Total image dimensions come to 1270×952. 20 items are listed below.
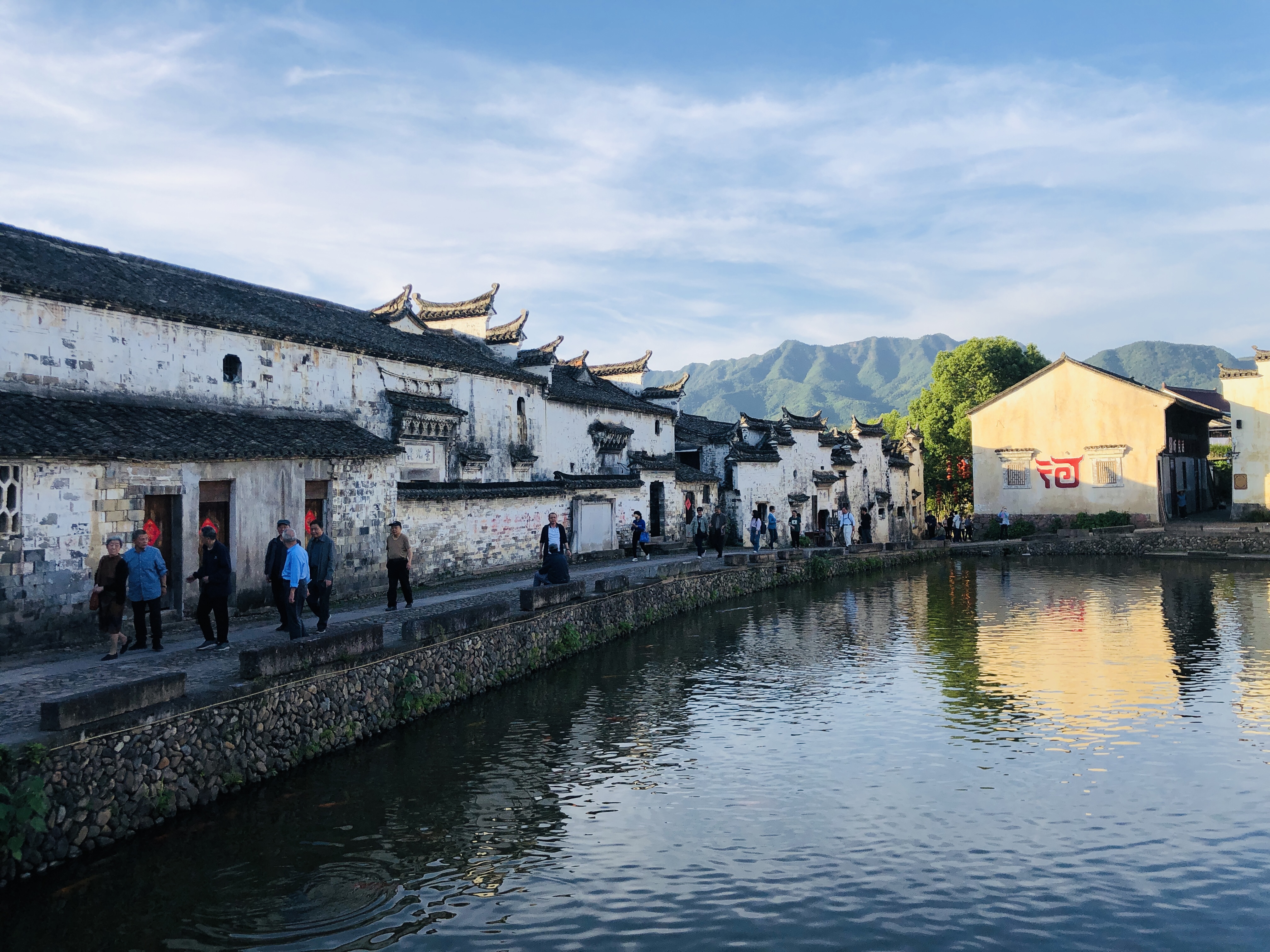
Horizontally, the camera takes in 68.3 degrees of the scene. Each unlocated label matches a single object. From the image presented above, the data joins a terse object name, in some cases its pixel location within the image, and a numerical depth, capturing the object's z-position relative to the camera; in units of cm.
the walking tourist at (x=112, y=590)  1169
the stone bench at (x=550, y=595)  1623
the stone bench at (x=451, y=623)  1302
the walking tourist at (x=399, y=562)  1576
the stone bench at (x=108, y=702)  778
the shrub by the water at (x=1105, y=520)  3959
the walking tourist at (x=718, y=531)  3102
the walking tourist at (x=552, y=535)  1830
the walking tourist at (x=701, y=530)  3033
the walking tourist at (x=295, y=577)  1255
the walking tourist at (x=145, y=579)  1194
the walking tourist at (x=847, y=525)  3644
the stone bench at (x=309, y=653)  1016
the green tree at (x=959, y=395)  5169
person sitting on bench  1777
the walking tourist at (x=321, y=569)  1354
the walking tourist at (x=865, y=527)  4291
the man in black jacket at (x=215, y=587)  1245
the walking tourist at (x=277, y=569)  1270
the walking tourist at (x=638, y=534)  2883
